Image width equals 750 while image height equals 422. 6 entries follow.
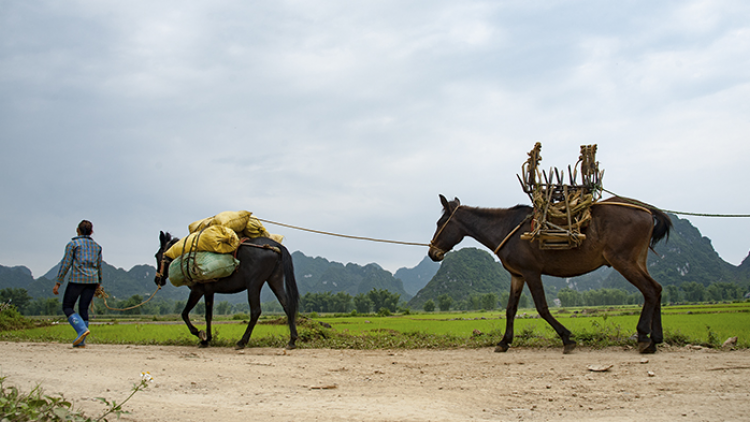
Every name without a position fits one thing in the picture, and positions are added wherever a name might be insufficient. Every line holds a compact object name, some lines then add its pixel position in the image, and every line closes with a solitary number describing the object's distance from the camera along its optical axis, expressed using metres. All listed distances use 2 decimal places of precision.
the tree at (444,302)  36.03
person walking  7.15
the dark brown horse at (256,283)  7.89
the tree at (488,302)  36.06
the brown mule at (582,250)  6.09
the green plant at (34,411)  2.73
